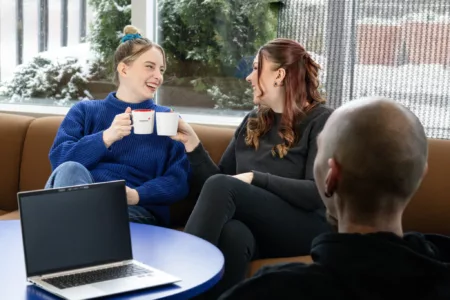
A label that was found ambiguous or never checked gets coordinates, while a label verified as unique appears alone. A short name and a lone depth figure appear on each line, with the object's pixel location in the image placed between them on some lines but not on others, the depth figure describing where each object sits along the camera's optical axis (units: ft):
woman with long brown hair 8.55
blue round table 5.78
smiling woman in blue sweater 9.62
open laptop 5.93
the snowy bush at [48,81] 13.08
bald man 3.57
